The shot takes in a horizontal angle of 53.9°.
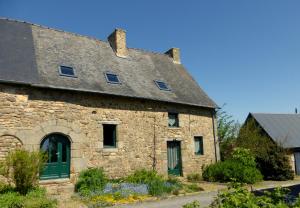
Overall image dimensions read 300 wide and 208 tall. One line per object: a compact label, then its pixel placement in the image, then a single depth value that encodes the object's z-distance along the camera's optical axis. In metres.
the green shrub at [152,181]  10.72
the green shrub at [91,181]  10.88
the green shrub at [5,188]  9.38
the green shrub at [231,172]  13.48
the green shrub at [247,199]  3.85
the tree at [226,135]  18.42
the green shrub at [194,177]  14.92
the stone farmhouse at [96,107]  11.07
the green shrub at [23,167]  9.36
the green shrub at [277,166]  15.95
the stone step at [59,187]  10.78
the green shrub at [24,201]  7.68
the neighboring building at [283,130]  18.39
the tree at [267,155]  15.98
